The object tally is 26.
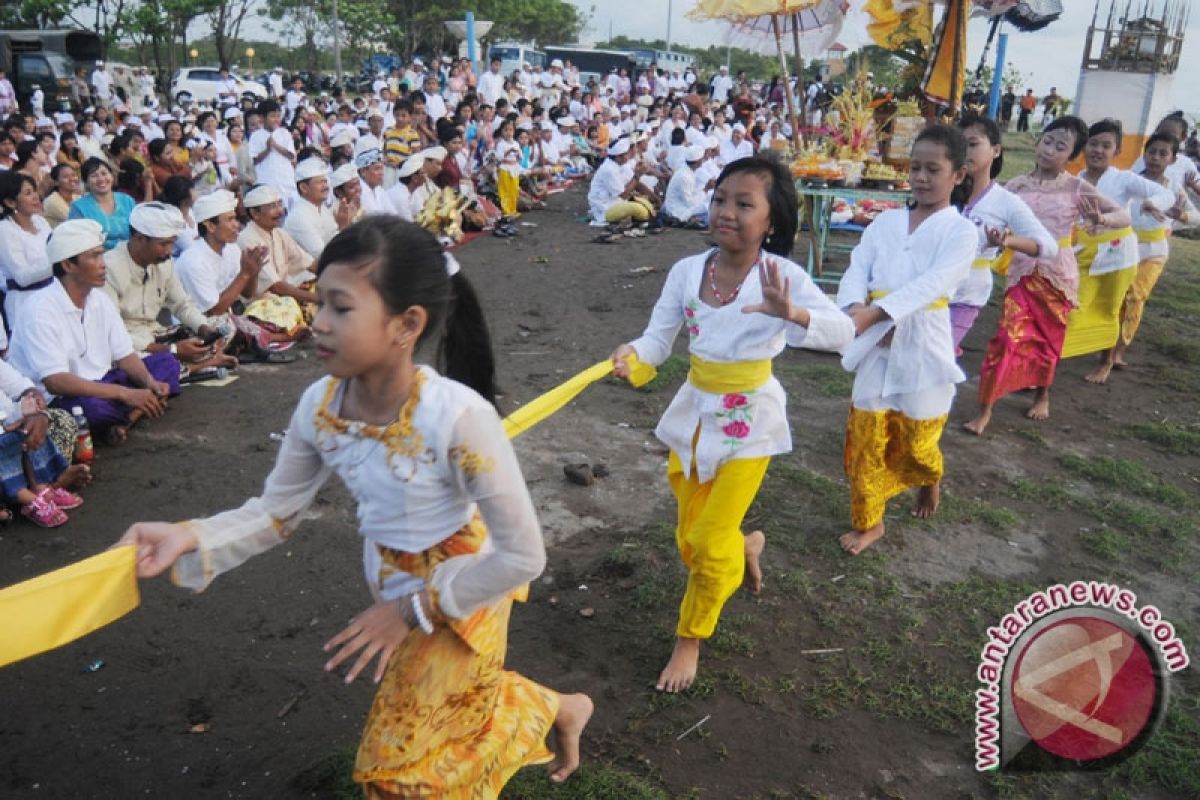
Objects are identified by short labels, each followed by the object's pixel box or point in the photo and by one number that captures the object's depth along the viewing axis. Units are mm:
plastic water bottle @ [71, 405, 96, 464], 4762
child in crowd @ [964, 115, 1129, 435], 5820
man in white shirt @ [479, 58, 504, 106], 21672
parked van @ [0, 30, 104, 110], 21328
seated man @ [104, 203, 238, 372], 5816
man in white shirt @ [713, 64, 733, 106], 27812
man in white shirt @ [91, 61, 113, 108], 21250
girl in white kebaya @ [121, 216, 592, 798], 1851
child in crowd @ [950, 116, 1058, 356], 4777
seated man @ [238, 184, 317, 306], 7100
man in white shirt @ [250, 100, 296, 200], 11594
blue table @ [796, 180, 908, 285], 9211
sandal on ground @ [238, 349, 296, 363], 6758
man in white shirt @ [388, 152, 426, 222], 10000
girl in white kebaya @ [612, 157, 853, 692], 3051
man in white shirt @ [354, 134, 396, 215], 9102
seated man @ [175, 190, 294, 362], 6539
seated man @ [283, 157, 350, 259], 7793
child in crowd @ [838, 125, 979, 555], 3910
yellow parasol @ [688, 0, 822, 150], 8289
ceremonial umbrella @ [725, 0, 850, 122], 9422
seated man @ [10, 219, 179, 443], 4891
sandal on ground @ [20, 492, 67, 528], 4305
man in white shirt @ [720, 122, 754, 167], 16531
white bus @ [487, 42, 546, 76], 30281
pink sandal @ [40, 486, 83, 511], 4430
